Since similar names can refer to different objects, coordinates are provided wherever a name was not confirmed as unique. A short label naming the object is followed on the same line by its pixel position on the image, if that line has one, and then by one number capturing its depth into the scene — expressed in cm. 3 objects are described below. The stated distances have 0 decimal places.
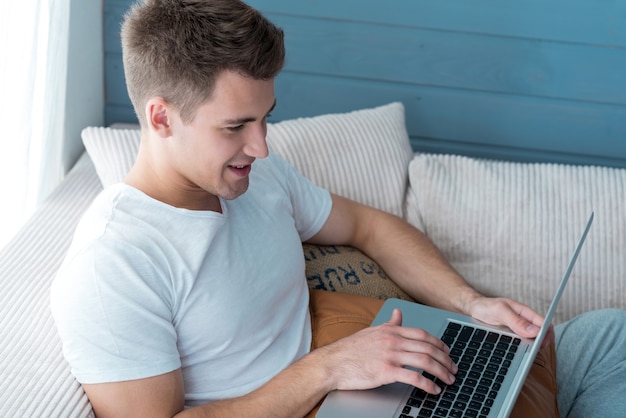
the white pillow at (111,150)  180
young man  123
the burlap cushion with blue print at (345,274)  169
